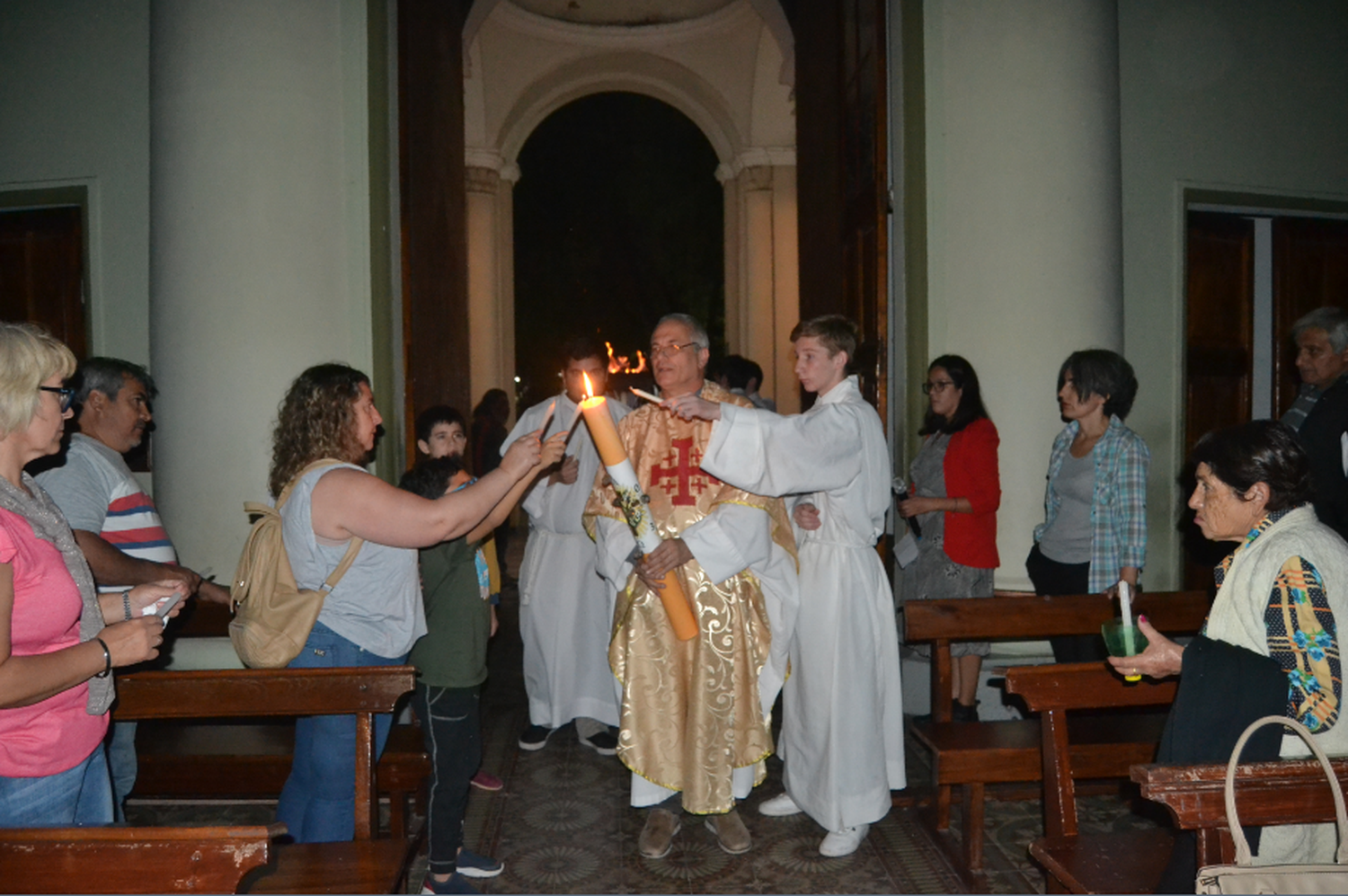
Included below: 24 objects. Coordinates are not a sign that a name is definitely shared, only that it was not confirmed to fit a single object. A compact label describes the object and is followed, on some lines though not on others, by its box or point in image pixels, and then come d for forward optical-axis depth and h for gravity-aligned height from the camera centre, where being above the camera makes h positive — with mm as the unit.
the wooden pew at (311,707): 2469 -740
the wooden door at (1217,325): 5777 +630
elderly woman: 2074 -423
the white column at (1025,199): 4656 +1122
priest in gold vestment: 3512 -750
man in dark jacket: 3631 +82
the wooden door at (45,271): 5523 +971
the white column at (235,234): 4441 +943
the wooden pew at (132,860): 1773 -758
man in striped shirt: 3129 -186
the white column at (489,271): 11672 +2033
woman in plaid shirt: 3787 -243
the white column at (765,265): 11758 +2073
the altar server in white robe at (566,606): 4758 -837
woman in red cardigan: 4395 -307
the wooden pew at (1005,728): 3350 -1078
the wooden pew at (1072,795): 2480 -1024
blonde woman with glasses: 1923 -390
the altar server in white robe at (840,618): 3484 -671
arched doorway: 11734 +3819
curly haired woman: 2531 -248
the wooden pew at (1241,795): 1947 -727
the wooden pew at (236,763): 3396 -1243
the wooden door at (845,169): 5137 +1581
